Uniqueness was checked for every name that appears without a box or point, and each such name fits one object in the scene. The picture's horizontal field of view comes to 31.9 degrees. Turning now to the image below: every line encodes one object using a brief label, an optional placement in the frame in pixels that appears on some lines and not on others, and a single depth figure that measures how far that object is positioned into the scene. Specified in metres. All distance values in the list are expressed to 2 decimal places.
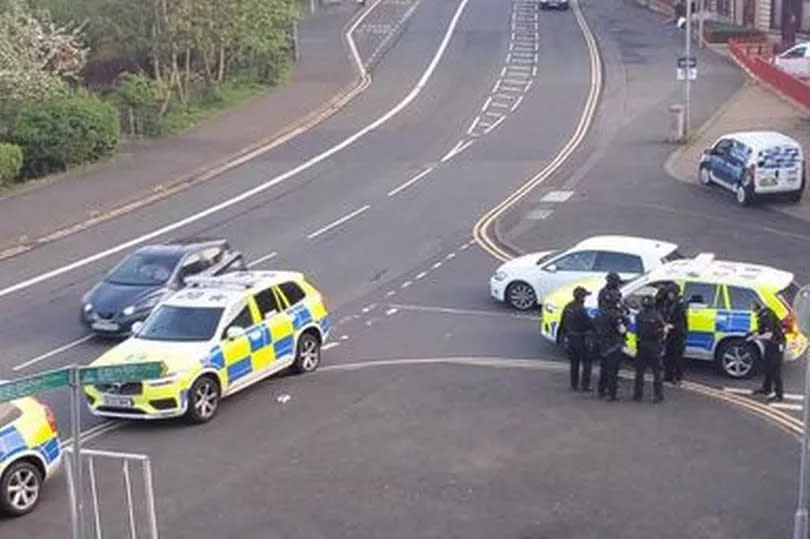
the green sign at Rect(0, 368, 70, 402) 9.77
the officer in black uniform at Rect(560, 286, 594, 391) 18.73
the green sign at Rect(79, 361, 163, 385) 10.02
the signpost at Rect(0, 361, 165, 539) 9.76
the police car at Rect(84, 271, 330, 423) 17.98
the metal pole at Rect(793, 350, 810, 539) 12.68
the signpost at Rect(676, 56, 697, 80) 41.47
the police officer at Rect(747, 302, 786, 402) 18.31
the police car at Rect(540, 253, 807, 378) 19.70
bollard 40.06
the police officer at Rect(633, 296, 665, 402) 18.30
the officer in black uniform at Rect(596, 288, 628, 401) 18.42
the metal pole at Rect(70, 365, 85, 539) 9.73
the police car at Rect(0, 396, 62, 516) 15.15
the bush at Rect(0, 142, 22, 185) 35.22
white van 32.25
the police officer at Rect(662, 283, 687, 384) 18.97
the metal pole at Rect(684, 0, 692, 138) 41.34
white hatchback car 23.02
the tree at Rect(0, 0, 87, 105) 38.22
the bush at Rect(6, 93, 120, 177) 37.09
